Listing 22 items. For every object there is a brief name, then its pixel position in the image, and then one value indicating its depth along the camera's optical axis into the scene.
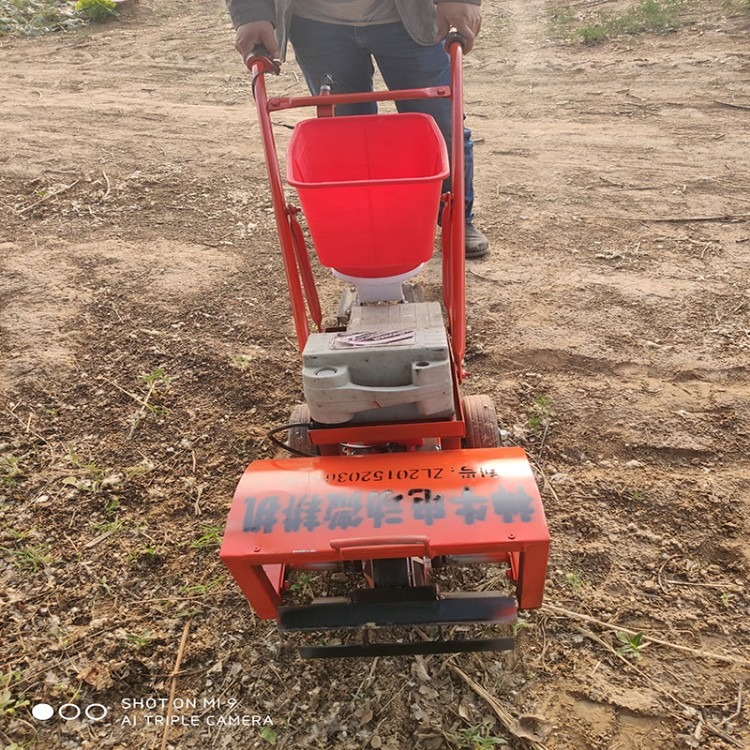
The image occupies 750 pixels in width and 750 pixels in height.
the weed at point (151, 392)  2.93
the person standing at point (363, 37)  2.46
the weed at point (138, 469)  2.67
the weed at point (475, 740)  1.81
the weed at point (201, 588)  2.24
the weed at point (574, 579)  2.17
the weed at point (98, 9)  9.13
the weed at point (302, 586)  2.21
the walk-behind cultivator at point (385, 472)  1.63
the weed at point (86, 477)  2.62
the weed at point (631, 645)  1.99
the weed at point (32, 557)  2.34
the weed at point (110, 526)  2.45
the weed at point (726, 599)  2.08
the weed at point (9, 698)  1.95
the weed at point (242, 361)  3.17
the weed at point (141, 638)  2.09
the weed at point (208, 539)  2.39
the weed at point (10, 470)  2.66
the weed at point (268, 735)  1.86
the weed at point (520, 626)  2.07
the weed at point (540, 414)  2.75
